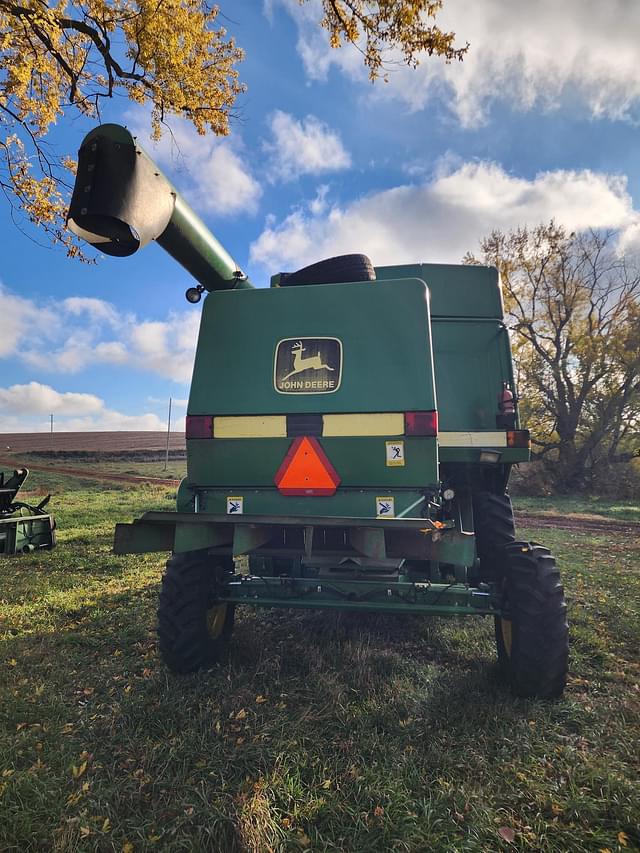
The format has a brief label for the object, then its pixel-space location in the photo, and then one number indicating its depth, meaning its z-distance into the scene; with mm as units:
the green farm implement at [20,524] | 8312
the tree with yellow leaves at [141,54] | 7145
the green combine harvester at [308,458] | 3287
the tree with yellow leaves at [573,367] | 22484
